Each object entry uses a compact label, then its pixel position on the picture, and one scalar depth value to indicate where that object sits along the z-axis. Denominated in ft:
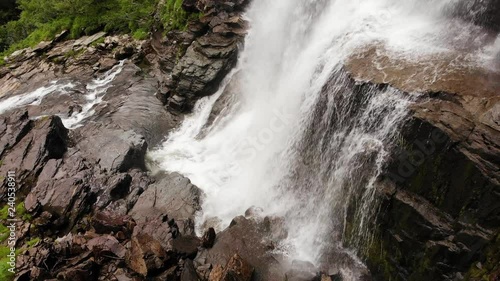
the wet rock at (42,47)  100.12
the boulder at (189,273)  40.88
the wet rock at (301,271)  40.63
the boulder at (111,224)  46.90
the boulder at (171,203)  49.83
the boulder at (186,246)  44.16
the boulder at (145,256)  40.96
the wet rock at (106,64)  87.92
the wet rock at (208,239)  45.57
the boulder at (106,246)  42.96
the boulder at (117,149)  58.19
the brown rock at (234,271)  40.01
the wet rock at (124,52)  90.02
